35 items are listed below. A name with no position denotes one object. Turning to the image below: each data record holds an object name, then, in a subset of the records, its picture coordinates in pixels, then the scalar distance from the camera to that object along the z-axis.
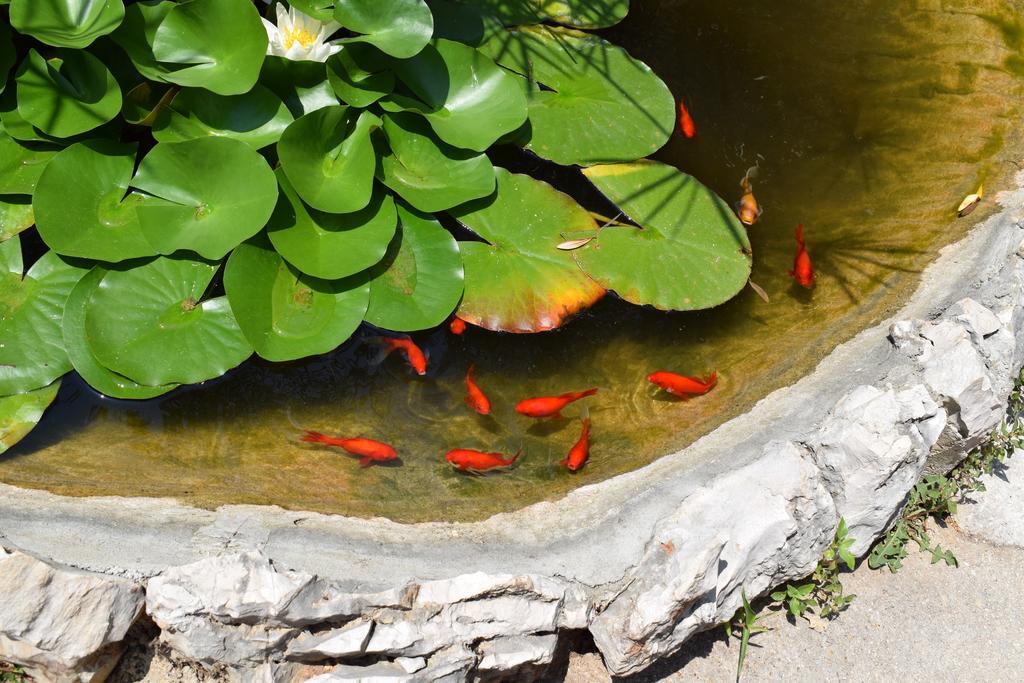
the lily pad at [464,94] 2.91
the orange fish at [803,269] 3.16
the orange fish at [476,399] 2.88
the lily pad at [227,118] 2.73
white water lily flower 2.79
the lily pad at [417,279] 2.79
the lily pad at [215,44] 2.62
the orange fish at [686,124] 3.50
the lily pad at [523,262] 2.89
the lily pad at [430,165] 2.91
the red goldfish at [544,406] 2.83
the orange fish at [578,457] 2.75
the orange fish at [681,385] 2.90
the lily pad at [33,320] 2.61
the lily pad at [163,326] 2.57
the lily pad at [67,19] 2.55
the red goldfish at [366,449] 2.72
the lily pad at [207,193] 2.56
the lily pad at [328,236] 2.66
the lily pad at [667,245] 2.98
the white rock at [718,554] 2.25
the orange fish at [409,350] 2.94
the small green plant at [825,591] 2.57
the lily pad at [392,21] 2.75
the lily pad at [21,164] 2.71
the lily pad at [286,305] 2.61
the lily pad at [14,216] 2.74
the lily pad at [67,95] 2.64
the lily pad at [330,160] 2.63
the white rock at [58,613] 2.09
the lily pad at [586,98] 3.19
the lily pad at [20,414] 2.56
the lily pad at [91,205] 2.59
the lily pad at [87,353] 2.61
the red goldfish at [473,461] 2.72
